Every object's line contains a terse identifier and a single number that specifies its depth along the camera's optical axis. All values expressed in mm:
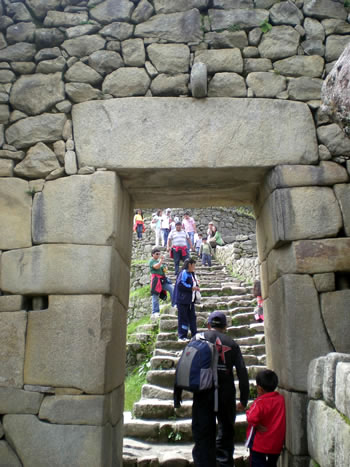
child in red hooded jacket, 3102
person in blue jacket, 6355
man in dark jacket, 3354
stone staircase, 4223
